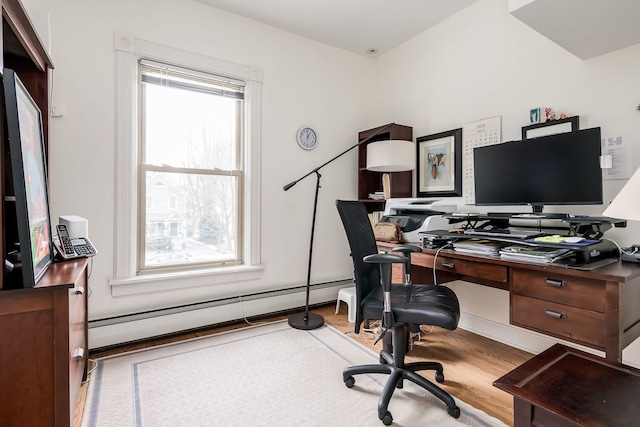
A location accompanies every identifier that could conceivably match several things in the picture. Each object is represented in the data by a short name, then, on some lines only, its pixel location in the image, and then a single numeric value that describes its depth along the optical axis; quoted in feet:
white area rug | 5.11
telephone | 4.97
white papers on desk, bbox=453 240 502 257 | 5.85
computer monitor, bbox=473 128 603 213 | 5.57
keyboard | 5.74
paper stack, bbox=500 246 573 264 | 5.00
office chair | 5.02
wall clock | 10.18
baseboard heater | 7.50
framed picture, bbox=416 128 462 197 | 8.83
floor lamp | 8.96
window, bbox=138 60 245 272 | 8.22
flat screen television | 3.35
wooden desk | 4.23
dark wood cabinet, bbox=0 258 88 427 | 3.32
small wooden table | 2.53
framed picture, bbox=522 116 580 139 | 6.63
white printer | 7.75
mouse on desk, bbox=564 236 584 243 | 4.98
